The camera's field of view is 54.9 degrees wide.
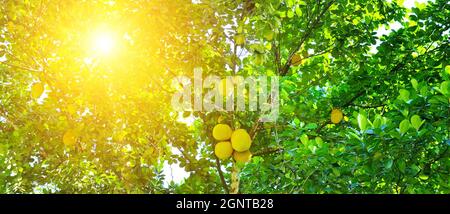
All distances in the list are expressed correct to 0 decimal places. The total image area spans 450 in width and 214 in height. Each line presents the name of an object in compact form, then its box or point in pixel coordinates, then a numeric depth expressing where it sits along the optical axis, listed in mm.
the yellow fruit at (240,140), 3715
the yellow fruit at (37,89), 4168
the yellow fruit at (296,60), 5547
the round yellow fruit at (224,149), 3854
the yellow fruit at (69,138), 3857
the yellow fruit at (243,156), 3873
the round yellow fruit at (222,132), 3795
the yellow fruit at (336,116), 5141
